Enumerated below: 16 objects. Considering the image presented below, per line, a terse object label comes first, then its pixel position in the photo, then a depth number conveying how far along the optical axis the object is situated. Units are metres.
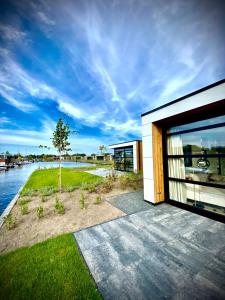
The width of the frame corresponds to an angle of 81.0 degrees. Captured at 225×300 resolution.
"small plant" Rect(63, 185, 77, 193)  7.63
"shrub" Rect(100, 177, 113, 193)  7.40
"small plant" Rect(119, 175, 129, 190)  7.93
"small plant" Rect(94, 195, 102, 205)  5.53
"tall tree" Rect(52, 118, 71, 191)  7.80
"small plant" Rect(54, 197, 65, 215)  4.76
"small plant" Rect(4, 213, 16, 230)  3.79
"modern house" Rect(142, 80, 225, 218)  3.80
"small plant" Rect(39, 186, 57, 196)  7.11
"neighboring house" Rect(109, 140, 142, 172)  15.82
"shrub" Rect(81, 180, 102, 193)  7.43
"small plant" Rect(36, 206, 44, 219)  4.44
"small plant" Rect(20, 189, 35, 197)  7.19
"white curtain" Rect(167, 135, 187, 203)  4.81
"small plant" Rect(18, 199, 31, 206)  5.87
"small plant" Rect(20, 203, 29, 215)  4.77
